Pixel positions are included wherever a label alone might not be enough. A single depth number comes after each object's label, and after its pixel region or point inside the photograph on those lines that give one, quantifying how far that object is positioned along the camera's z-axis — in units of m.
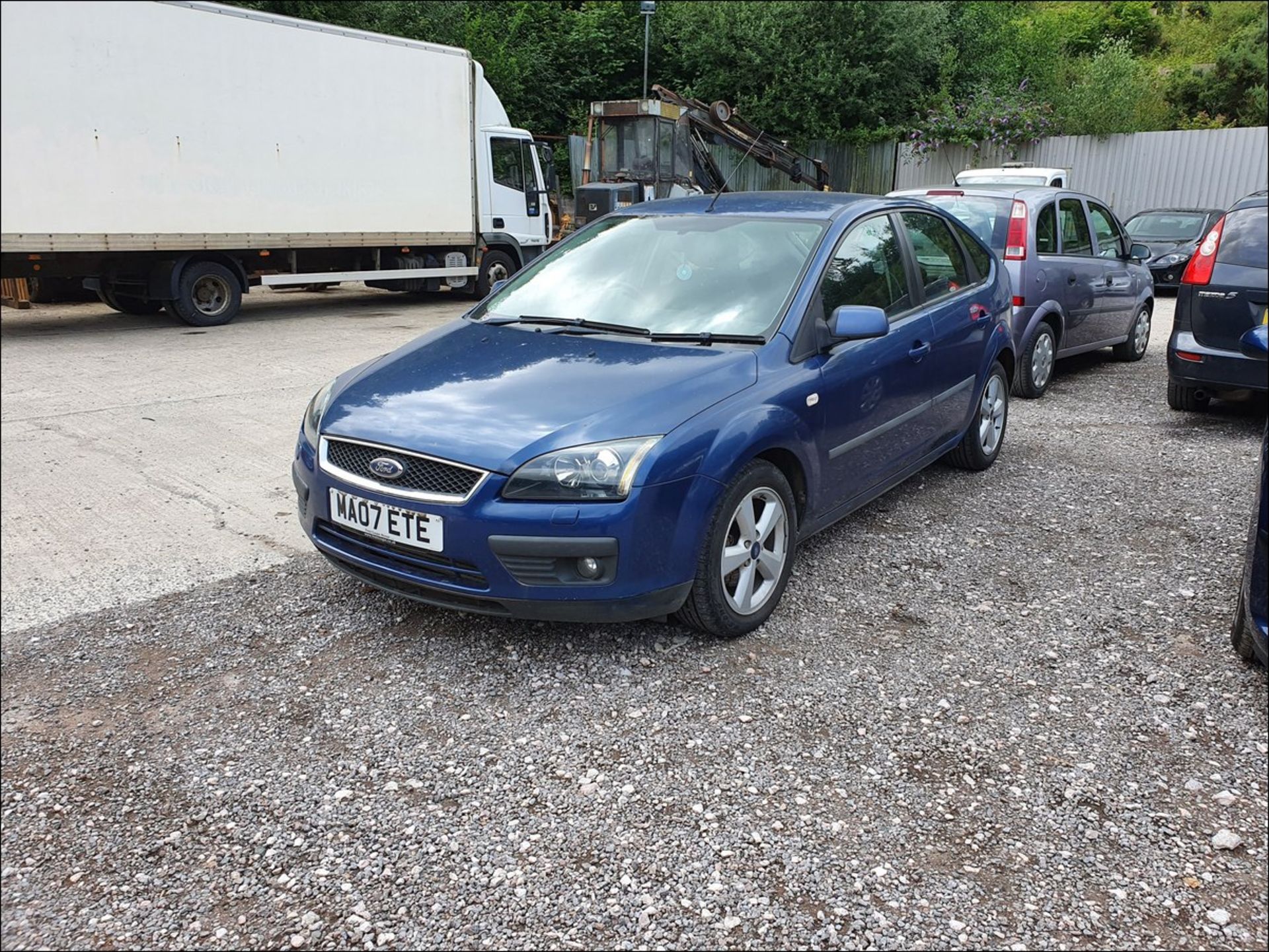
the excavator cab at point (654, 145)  18.38
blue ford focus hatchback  3.23
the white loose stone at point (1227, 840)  2.54
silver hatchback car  7.54
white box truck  10.03
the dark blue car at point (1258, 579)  3.03
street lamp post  20.44
